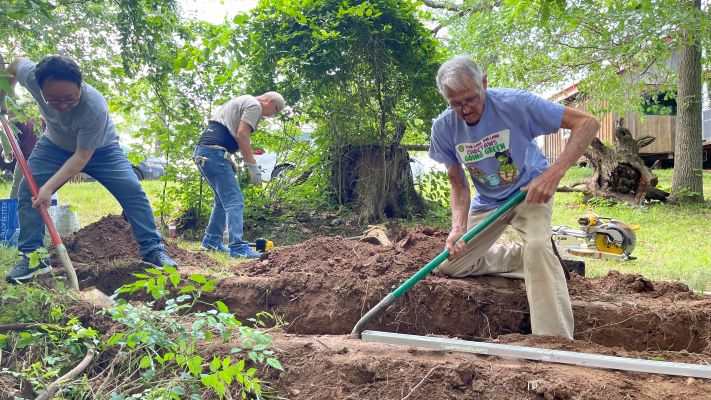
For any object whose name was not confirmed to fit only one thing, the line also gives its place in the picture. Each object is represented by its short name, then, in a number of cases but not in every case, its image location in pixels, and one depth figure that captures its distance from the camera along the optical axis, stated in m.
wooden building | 16.66
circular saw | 5.92
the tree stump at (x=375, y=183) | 7.51
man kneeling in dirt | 3.16
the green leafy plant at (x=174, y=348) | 2.35
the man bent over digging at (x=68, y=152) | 3.84
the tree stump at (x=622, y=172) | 10.16
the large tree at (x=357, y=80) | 6.87
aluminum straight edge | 2.63
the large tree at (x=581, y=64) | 9.63
